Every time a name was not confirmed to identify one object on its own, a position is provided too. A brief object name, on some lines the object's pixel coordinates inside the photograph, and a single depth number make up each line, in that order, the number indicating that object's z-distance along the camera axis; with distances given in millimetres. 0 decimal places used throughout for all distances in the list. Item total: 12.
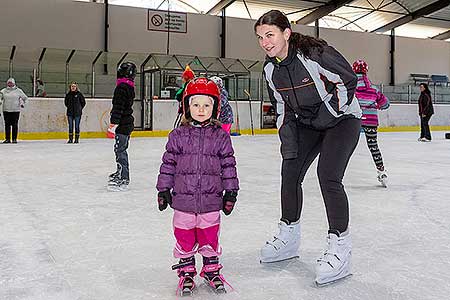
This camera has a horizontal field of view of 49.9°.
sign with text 16625
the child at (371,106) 4531
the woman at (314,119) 1924
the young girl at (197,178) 1801
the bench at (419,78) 20984
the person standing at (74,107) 10281
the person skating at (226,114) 4477
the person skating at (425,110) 11273
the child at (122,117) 4113
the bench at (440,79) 20700
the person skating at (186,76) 4446
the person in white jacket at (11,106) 9811
